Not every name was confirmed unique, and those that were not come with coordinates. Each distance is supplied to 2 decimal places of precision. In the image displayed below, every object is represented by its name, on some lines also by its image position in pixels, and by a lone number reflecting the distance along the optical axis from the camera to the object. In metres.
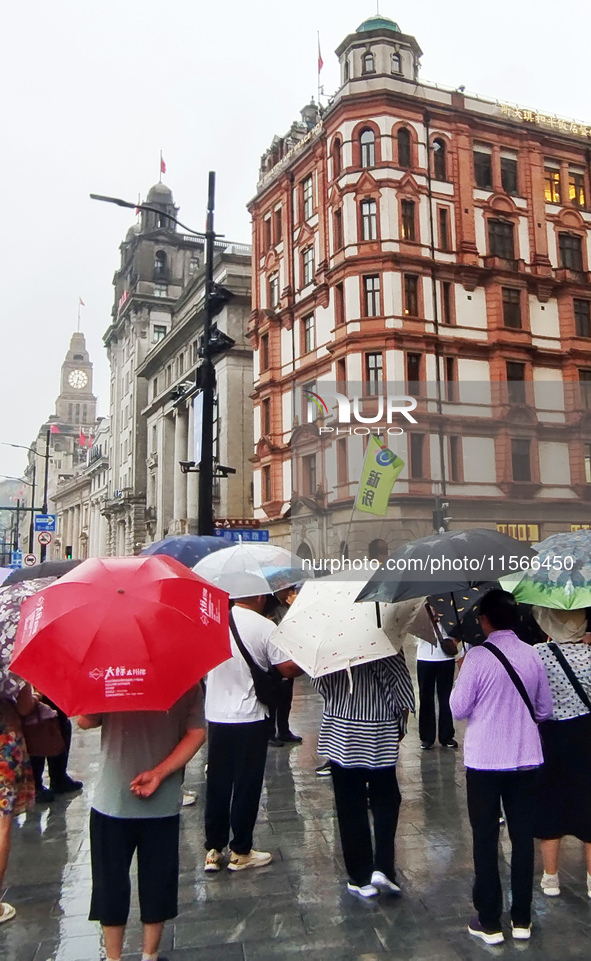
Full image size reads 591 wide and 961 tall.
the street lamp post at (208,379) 12.44
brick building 25.83
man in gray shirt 3.59
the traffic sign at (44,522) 30.25
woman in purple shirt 4.07
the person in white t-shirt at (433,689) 8.07
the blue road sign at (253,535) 20.88
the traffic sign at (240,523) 28.05
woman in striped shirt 4.59
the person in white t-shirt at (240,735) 5.07
